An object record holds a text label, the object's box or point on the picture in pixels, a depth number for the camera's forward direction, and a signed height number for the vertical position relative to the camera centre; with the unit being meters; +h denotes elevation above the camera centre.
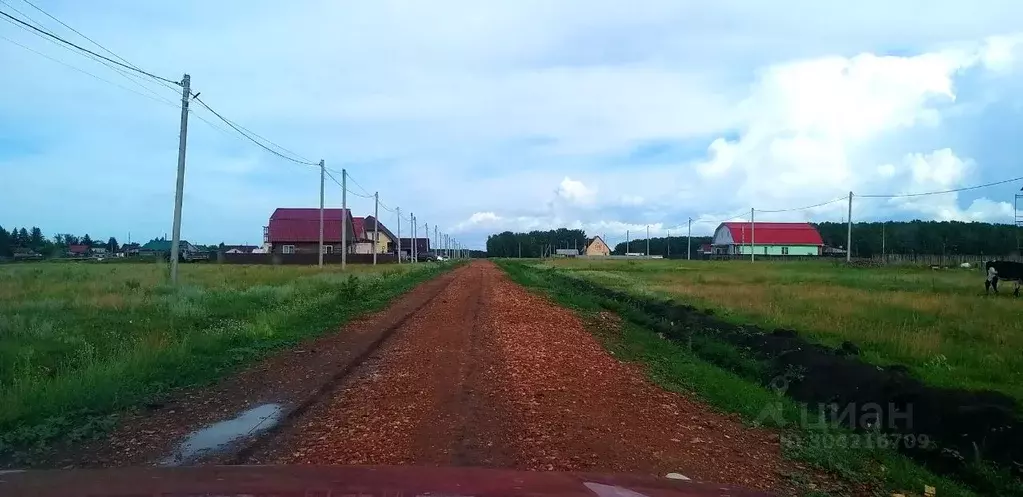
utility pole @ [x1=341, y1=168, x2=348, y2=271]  48.50 +4.07
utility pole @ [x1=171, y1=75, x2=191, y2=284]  21.80 +2.66
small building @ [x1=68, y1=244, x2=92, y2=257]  118.56 +0.50
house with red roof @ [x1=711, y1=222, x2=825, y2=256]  112.44 +3.70
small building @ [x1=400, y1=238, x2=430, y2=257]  130.50 +2.39
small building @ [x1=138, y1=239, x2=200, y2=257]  89.31 +0.82
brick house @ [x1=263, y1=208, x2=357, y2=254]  85.81 +2.88
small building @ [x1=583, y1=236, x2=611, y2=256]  175.15 +3.08
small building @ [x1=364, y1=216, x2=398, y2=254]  111.06 +3.34
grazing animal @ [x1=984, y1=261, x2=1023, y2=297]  24.41 -0.23
